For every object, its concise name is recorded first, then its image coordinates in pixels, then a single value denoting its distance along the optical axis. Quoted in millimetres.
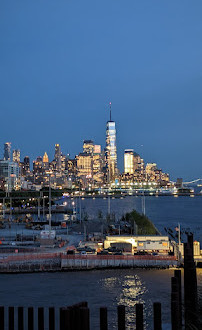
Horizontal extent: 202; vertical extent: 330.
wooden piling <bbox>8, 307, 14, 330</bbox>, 16172
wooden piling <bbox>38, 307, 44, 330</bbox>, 15727
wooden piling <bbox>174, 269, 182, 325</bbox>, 20647
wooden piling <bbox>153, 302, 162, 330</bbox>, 15634
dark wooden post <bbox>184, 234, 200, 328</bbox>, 23656
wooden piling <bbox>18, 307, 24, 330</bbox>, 16047
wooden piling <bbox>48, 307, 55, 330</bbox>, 15734
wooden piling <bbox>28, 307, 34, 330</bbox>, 16047
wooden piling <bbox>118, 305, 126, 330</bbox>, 15033
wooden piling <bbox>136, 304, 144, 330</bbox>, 15261
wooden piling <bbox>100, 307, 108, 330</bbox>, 15031
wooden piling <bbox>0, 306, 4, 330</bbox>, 16031
